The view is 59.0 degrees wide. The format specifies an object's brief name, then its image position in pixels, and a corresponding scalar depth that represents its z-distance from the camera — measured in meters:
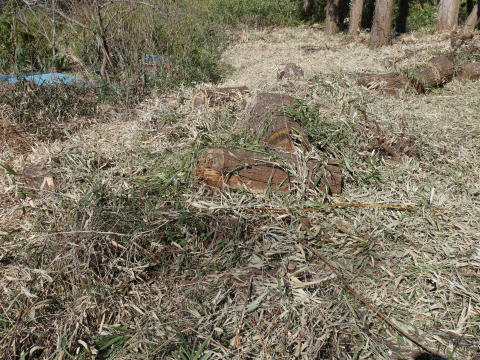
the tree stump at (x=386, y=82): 5.40
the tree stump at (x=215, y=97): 4.34
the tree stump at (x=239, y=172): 2.83
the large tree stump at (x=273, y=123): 3.25
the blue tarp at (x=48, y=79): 5.14
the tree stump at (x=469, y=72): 6.19
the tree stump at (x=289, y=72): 5.88
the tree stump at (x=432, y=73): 5.71
